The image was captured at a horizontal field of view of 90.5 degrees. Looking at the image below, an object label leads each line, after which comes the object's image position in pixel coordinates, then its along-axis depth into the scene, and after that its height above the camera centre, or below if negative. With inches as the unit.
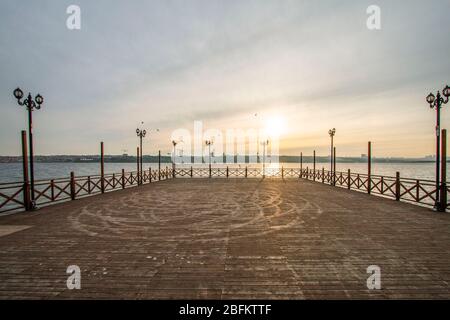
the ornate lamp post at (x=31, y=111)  383.2 +77.6
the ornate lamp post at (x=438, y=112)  367.7 +68.2
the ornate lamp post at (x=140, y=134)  887.7 +82.8
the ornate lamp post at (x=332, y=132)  887.7 +82.6
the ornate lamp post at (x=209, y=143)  1427.4 +69.8
